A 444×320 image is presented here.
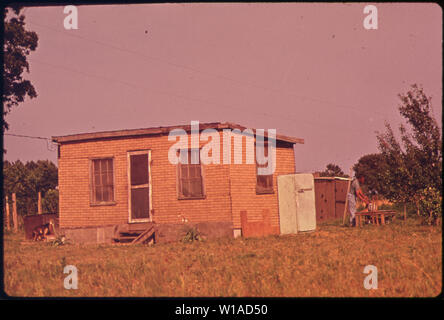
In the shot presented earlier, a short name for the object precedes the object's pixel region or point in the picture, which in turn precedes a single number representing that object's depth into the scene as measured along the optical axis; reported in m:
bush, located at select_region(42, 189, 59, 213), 21.75
